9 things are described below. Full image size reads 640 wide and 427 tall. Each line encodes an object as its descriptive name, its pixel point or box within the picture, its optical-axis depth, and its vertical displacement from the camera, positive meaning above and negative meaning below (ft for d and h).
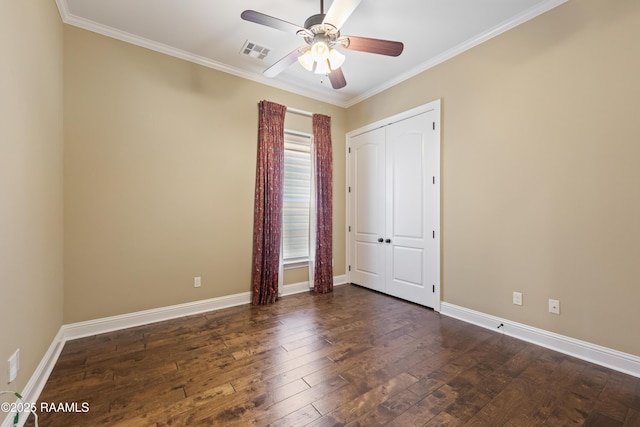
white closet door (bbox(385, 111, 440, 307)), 10.81 +0.12
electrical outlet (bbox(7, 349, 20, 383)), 4.70 -2.80
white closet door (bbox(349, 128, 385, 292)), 13.01 +0.15
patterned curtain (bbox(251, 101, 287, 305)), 11.62 +0.16
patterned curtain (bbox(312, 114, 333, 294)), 13.37 +0.38
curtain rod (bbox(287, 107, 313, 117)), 12.86 +4.97
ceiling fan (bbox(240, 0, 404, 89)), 6.12 +4.41
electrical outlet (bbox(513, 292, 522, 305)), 8.34 -2.73
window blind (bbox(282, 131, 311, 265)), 12.93 +0.70
